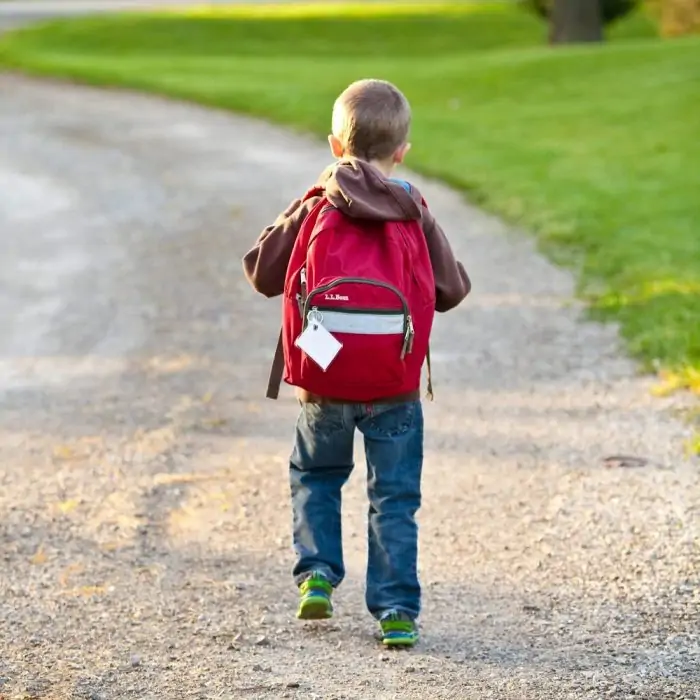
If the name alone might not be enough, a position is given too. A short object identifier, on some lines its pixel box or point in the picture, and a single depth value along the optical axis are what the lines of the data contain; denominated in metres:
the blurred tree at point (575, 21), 54.37
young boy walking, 7.39
